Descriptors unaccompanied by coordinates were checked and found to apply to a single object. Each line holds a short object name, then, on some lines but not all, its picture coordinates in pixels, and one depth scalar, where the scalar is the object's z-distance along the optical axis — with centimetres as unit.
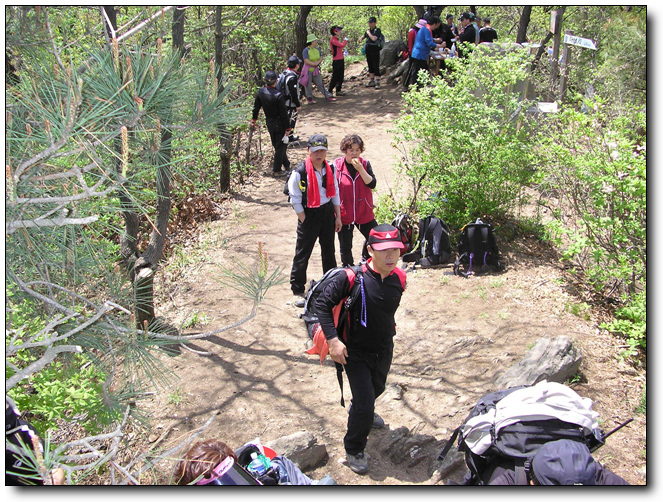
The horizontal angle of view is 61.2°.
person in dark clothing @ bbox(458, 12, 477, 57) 1220
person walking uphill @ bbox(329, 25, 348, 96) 1337
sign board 728
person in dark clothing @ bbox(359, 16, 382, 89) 1427
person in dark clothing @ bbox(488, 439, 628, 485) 230
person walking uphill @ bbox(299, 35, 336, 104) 1273
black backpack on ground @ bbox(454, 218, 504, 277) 639
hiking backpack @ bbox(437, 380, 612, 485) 273
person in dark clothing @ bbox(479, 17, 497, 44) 1234
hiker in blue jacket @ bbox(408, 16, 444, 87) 1166
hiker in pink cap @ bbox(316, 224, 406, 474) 357
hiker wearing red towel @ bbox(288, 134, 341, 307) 550
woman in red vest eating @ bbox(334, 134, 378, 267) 563
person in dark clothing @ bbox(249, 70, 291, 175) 911
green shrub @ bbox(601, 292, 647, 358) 481
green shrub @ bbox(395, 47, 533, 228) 652
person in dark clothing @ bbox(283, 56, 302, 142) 953
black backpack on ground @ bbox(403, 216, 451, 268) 660
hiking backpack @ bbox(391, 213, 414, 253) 675
